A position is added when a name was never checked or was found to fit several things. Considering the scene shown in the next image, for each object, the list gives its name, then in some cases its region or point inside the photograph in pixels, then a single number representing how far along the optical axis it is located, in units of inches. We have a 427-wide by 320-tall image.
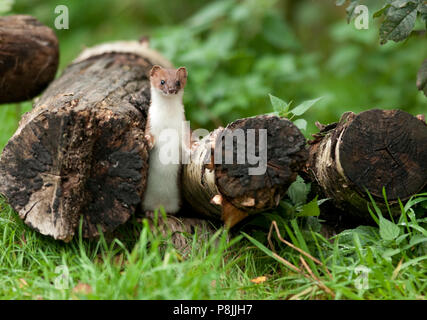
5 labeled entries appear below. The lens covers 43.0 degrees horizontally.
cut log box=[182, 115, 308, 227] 104.3
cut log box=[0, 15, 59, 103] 158.4
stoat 124.6
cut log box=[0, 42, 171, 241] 109.7
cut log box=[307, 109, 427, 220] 112.3
